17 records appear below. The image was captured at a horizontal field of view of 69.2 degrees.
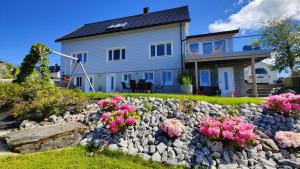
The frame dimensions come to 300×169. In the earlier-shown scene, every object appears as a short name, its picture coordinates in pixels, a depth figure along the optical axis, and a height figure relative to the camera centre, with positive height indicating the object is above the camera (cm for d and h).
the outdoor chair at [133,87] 1719 +37
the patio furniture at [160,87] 1874 +38
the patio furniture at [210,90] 1716 +6
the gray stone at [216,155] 511 -151
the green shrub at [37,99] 836 -29
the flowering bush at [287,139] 548 -126
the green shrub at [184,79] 1554 +89
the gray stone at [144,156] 516 -155
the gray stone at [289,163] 484 -165
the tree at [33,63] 1187 +162
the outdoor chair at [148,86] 1689 +38
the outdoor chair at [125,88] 1825 +31
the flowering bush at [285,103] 708 -45
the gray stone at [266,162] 492 -164
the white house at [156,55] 1772 +323
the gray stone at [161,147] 535 -140
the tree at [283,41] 2814 +653
